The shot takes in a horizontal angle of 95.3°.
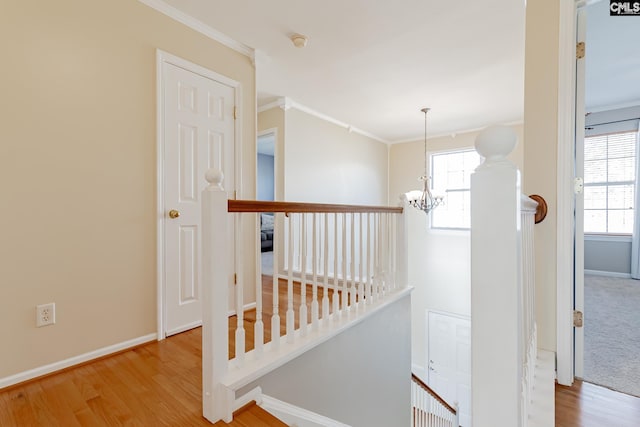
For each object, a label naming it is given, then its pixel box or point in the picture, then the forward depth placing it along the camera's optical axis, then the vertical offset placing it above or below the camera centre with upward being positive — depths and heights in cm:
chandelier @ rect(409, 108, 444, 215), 407 +16
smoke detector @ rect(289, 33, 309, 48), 250 +149
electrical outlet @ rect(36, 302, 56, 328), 162 -58
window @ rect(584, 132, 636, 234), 448 +48
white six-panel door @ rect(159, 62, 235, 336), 216 +29
